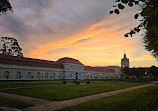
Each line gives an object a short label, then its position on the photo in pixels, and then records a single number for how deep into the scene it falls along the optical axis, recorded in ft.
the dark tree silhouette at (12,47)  177.21
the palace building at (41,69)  133.18
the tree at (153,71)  231.09
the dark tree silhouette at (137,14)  10.12
